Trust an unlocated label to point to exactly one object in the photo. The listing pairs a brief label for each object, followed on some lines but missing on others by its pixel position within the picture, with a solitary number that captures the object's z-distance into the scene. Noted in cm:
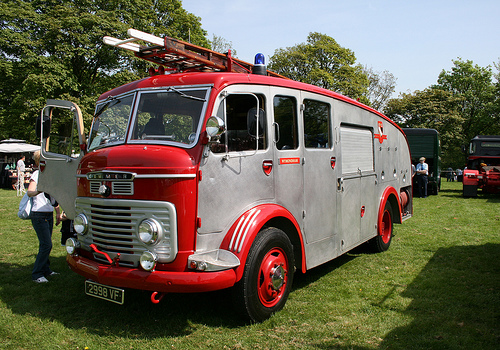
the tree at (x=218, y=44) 3381
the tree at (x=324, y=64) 3684
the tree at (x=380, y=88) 4662
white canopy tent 2338
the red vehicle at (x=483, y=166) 1827
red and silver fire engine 411
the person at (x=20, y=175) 2058
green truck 2017
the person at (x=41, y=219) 604
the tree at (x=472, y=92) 4669
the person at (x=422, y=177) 1864
